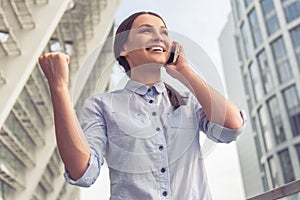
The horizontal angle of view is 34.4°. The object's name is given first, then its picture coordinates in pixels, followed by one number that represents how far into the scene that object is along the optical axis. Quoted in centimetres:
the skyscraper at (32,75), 640
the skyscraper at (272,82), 1416
